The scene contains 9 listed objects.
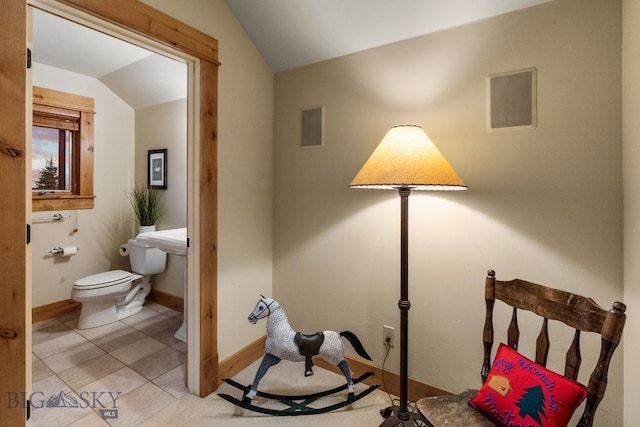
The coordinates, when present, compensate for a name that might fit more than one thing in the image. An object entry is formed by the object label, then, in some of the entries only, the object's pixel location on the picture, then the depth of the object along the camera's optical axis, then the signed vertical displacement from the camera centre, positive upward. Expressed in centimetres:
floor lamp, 130 +17
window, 286 +61
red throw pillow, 101 -63
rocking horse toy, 174 -77
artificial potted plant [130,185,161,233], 316 +5
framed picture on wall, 318 +46
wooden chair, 100 -42
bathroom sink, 235 -22
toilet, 264 -68
